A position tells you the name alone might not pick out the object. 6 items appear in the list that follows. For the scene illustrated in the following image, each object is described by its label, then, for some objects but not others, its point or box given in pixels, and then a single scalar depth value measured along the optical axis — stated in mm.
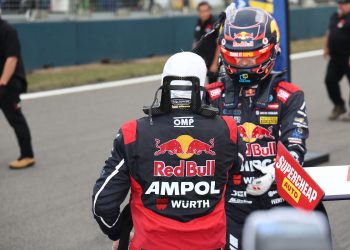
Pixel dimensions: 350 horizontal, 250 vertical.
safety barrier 15125
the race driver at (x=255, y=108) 3449
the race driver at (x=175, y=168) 2588
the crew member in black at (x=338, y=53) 10469
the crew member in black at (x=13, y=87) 7521
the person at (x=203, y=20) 11359
